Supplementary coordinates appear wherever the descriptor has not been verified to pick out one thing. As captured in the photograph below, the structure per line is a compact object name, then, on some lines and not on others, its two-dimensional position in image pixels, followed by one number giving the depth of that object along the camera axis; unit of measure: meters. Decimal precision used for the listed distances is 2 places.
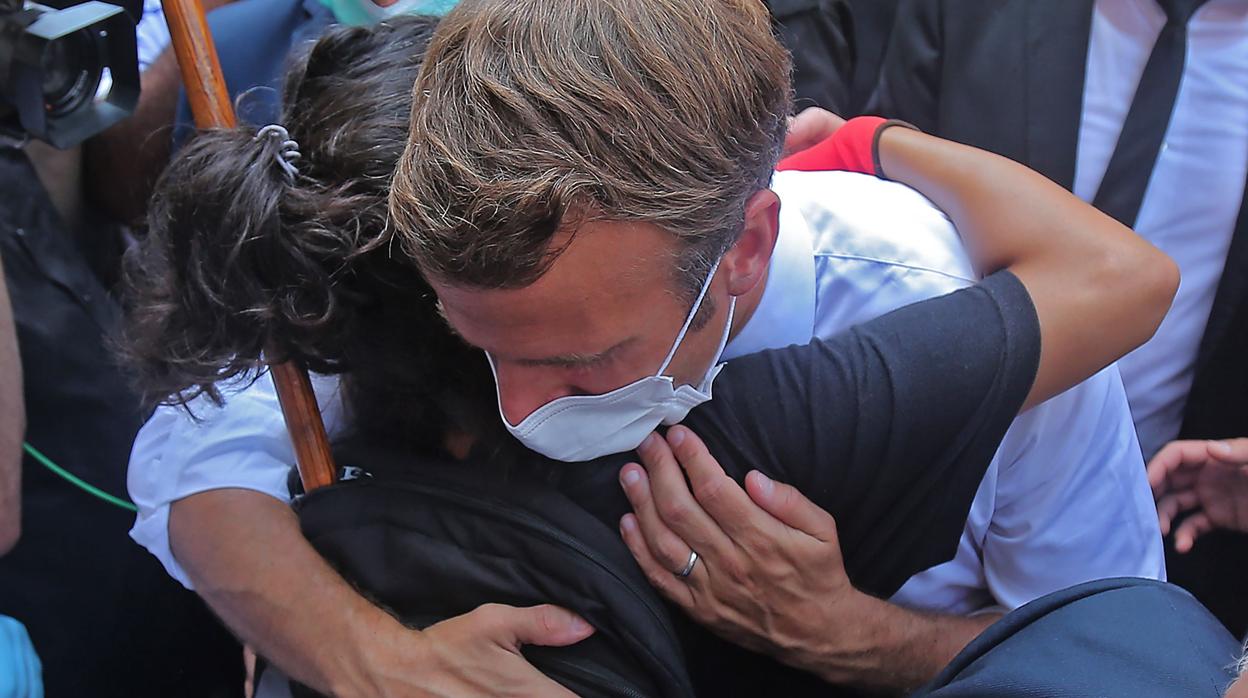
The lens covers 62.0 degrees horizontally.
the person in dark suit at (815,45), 1.86
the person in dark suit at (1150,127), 1.65
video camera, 1.38
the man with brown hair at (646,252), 0.97
